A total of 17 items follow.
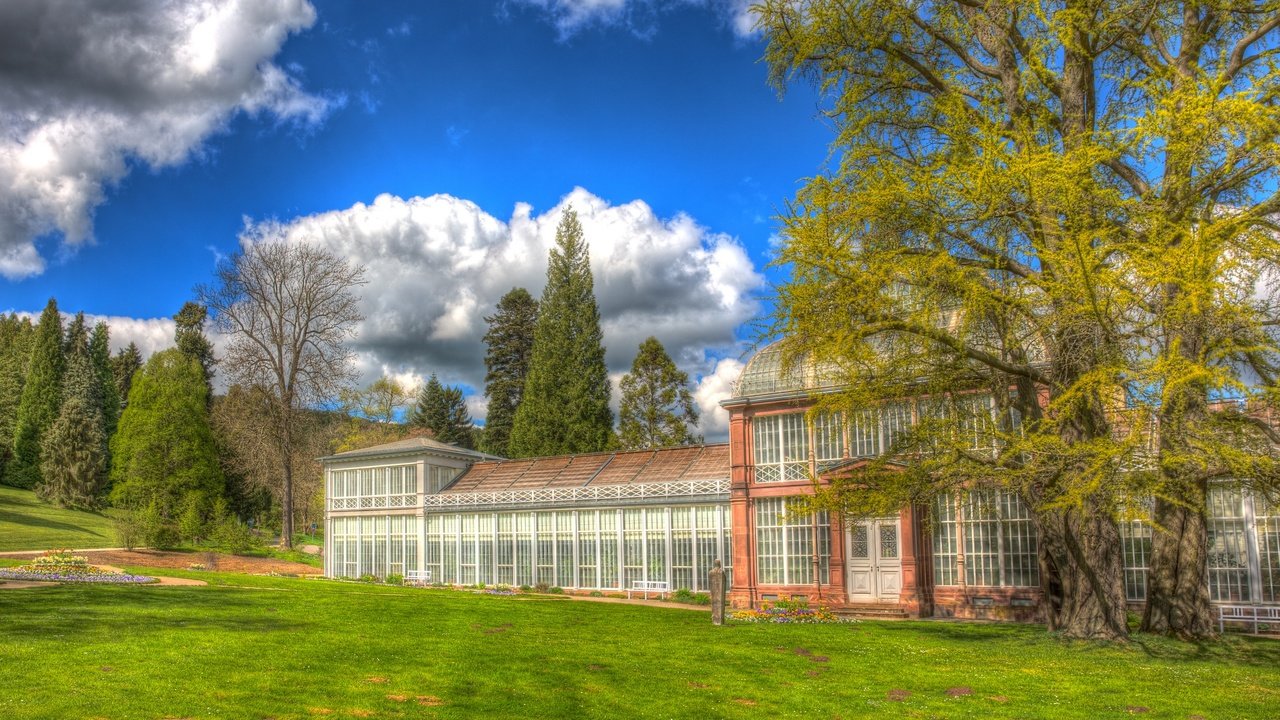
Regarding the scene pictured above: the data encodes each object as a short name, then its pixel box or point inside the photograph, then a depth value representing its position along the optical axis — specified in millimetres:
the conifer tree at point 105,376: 64688
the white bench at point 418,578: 35781
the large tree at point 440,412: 68875
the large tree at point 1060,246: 14086
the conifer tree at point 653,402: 49594
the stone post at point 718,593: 19688
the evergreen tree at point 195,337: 68438
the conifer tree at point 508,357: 63500
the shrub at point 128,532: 35781
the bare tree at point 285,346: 44094
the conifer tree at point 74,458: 55656
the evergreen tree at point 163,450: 49719
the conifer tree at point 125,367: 73625
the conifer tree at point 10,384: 63062
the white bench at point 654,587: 30125
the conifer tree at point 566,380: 51688
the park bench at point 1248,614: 19312
